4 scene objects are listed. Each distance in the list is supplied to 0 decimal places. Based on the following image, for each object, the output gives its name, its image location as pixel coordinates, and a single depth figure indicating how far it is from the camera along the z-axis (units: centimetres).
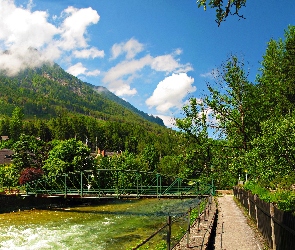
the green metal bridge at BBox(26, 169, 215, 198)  3659
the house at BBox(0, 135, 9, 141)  12356
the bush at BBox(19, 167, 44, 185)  4809
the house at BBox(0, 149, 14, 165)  6878
